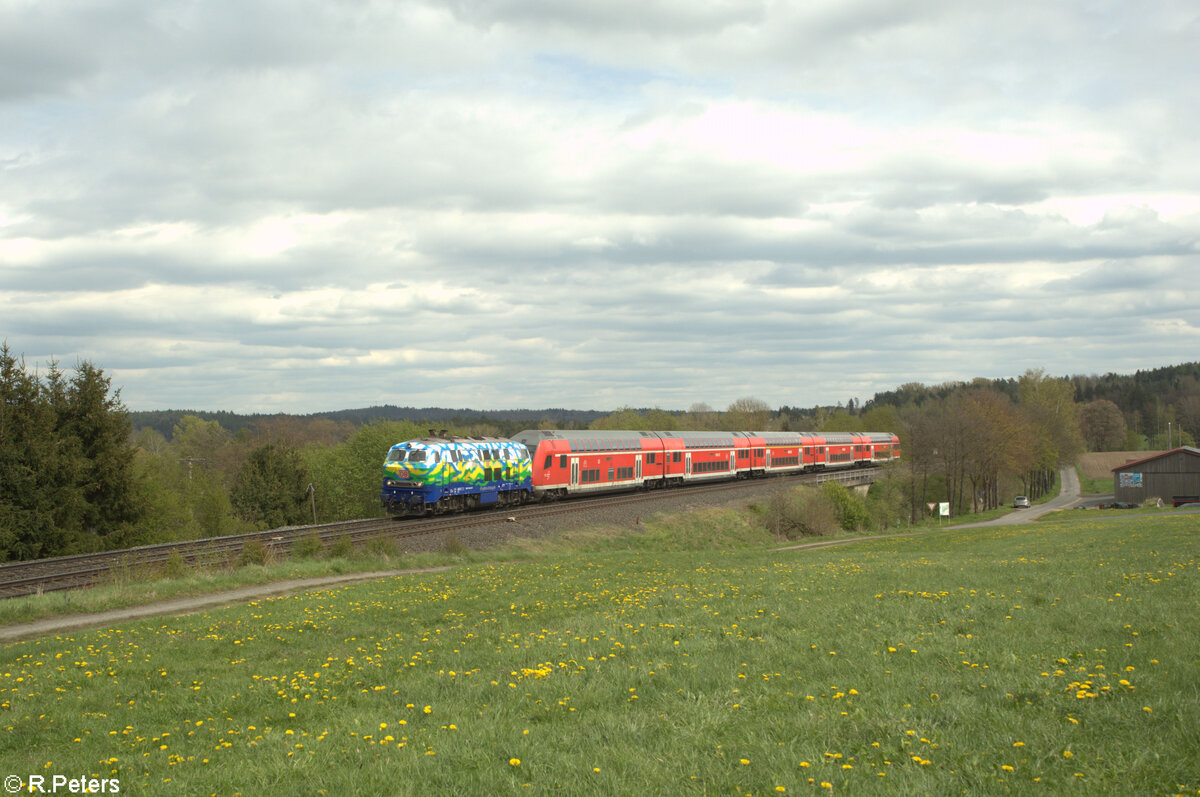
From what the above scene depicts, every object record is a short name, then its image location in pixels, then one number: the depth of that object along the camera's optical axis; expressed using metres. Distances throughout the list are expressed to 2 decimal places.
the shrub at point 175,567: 21.14
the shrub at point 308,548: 25.17
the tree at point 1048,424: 86.69
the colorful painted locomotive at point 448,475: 36.69
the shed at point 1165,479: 76.25
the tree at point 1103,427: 150.00
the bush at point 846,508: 51.97
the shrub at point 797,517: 45.62
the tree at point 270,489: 51.03
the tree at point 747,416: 144.62
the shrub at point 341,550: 25.03
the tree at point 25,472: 29.59
